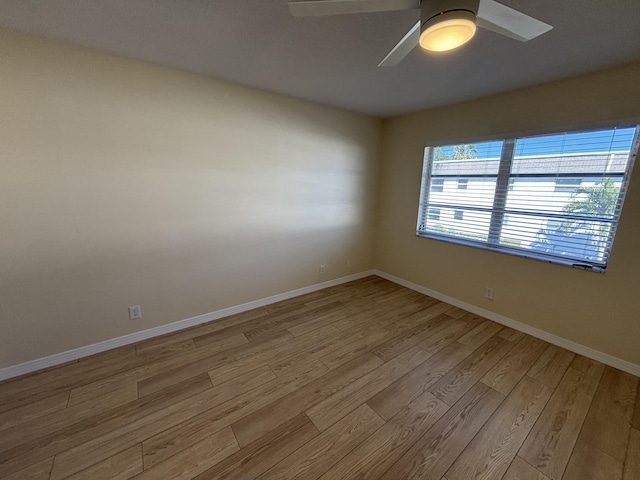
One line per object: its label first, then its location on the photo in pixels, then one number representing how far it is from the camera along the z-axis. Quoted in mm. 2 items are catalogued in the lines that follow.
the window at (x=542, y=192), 2049
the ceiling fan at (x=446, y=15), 1017
